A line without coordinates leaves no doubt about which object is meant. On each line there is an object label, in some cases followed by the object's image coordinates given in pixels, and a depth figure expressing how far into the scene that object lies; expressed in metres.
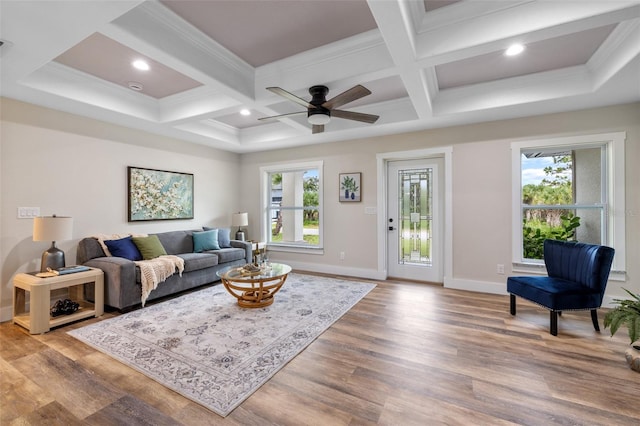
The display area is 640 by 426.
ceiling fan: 2.63
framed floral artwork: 4.33
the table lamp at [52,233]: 3.01
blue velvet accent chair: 2.71
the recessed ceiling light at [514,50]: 2.62
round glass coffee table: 3.36
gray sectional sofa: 3.28
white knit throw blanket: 3.44
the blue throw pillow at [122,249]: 3.71
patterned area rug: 2.01
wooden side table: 2.78
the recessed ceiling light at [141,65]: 2.88
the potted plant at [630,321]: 2.09
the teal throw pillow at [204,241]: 4.75
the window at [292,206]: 5.61
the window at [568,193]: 3.44
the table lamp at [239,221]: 5.68
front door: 4.64
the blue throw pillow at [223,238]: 5.17
